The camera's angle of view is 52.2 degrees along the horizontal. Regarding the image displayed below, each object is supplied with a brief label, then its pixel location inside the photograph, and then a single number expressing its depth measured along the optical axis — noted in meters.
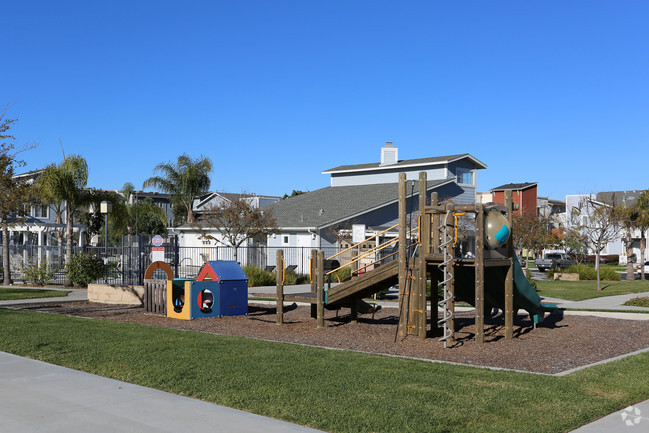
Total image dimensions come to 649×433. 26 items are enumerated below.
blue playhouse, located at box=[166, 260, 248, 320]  16.55
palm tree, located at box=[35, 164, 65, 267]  29.35
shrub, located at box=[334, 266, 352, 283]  27.38
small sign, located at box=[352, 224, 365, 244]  28.77
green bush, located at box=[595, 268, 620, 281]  34.91
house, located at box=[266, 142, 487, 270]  37.72
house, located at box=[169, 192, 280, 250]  41.84
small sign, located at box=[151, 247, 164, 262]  20.14
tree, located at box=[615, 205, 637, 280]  34.41
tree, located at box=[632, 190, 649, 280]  35.84
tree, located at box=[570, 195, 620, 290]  31.24
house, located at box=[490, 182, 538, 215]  70.18
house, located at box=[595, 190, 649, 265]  64.69
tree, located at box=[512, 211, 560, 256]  41.00
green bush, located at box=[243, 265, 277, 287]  30.50
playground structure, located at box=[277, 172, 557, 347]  12.34
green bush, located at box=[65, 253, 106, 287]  28.02
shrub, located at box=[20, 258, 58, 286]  29.33
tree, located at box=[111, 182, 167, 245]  64.00
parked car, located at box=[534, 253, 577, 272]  48.72
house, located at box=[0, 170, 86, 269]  32.55
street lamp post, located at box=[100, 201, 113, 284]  27.73
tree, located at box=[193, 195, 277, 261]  35.22
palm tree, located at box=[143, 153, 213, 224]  64.44
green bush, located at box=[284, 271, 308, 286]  31.91
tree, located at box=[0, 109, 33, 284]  19.28
